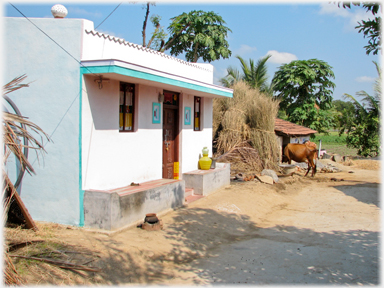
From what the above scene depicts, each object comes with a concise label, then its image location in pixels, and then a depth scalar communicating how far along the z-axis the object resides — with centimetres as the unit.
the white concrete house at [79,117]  618
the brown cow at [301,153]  1409
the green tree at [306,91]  2095
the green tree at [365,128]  2107
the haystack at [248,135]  1372
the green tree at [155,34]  2052
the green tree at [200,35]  2092
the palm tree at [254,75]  2255
